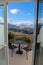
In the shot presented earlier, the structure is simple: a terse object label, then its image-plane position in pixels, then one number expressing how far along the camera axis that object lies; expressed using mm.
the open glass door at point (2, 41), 1108
